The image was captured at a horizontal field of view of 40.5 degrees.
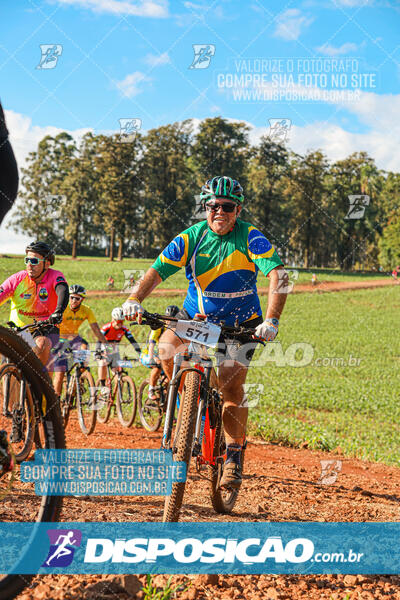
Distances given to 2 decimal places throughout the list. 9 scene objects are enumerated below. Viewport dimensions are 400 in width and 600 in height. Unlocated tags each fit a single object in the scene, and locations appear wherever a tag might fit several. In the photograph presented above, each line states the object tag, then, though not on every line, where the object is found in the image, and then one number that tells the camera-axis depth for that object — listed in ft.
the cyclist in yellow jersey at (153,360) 31.48
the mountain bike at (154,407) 31.09
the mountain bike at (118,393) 32.45
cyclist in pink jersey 22.21
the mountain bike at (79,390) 29.22
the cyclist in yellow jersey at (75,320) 29.25
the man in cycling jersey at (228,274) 14.47
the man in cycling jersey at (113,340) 31.86
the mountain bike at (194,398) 12.48
